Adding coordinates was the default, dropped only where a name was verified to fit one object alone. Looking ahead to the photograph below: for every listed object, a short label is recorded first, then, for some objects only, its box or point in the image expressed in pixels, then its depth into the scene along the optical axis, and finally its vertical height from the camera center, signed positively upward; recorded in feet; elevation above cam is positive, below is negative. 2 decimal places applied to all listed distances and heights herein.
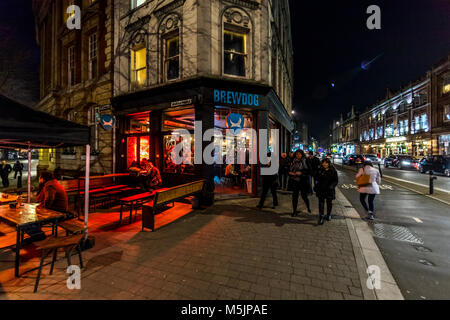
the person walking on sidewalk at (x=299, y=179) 21.44 -2.05
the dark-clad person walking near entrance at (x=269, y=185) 24.04 -3.02
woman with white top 20.95 -2.79
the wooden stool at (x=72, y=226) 13.22 -4.47
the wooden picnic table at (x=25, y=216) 11.66 -3.66
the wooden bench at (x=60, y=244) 10.18 -4.39
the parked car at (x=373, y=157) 99.04 +1.25
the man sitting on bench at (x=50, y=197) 15.51 -2.89
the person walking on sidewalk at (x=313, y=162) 32.08 -0.36
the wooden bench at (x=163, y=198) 17.92 -3.78
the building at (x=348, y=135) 226.99 +32.77
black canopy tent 10.73 +2.01
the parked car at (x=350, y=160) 93.10 -0.19
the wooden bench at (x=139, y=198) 19.99 -3.86
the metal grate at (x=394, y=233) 16.13 -6.32
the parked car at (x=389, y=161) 87.58 -0.68
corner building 27.25 +13.21
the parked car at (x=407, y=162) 76.38 -1.01
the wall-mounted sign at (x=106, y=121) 30.14 +5.98
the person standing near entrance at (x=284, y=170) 31.50 -1.67
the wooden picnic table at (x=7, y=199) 17.30 -3.42
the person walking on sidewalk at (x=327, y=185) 19.80 -2.50
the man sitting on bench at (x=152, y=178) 25.00 -2.21
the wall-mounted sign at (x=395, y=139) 130.61 +13.89
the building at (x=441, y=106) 93.71 +25.61
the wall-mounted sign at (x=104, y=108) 36.29 +9.64
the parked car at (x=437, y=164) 56.08 -1.42
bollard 32.47 -4.23
